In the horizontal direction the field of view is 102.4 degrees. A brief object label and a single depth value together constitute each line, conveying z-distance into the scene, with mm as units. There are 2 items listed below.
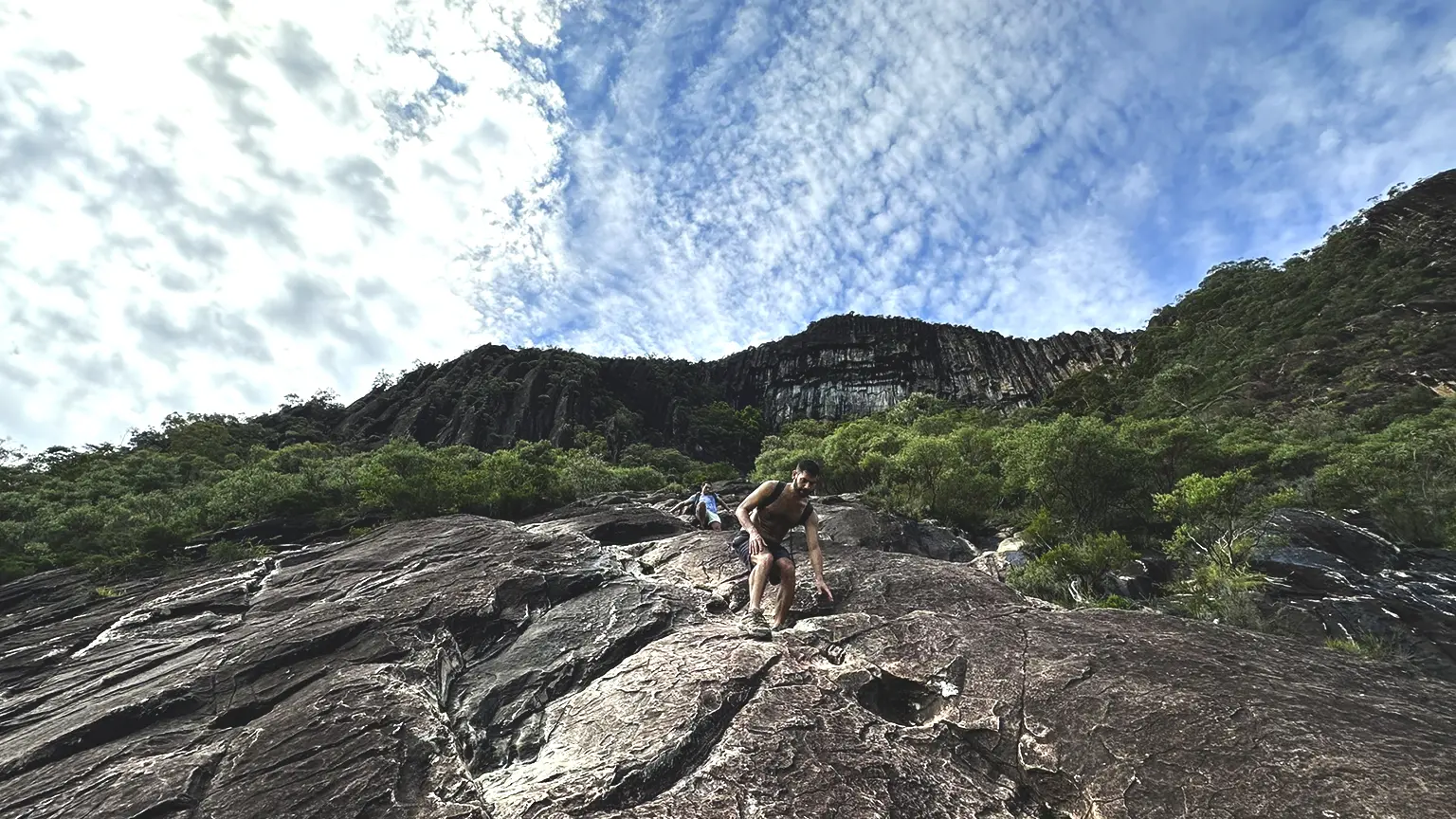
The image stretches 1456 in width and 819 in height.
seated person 19828
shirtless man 8188
